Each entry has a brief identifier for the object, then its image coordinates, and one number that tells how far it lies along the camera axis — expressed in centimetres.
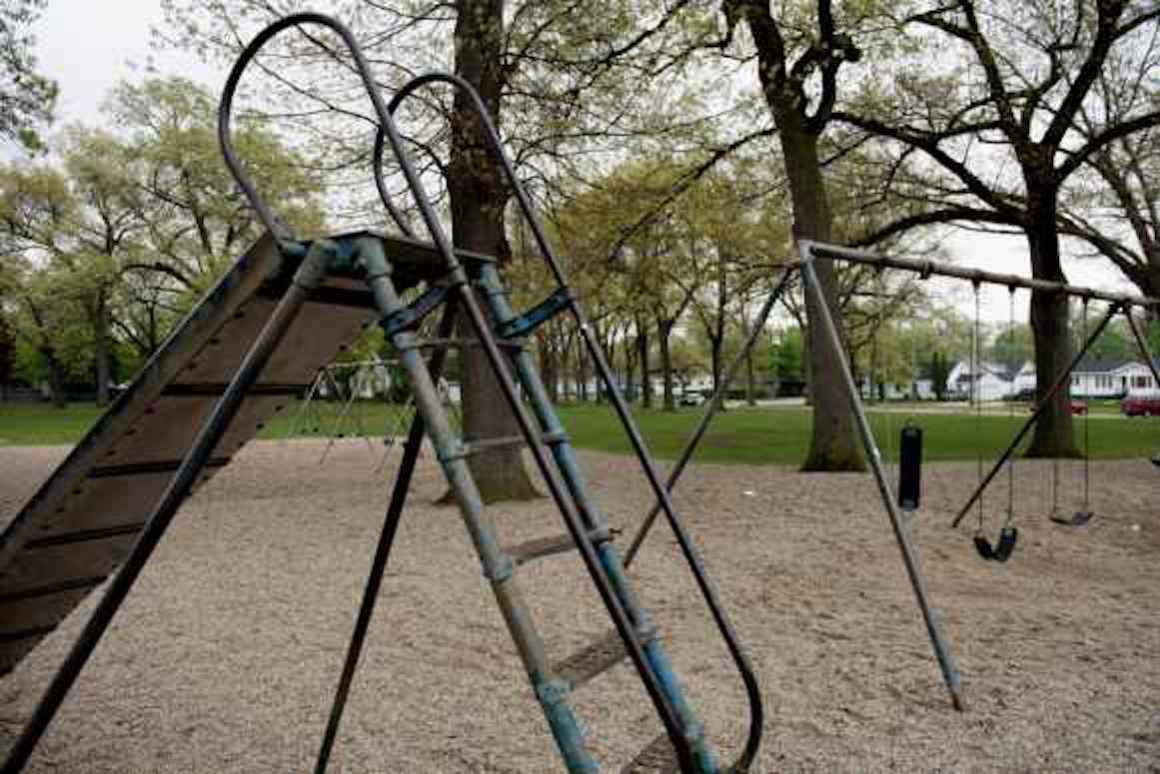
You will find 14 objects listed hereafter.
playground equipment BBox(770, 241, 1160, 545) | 493
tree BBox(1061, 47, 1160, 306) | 1567
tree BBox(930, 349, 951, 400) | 5509
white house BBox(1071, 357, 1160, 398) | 7238
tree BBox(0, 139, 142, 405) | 3591
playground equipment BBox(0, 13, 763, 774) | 199
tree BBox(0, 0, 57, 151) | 1058
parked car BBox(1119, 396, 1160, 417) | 3244
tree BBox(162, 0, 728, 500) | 994
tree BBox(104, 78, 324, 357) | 3241
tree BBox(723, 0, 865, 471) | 1253
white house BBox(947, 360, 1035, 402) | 6699
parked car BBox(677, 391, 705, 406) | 5169
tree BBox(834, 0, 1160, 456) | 1340
